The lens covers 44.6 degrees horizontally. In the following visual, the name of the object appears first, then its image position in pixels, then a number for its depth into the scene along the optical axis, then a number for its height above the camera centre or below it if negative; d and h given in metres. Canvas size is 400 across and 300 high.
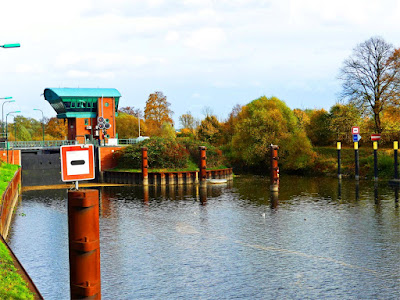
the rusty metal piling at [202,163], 59.88 -0.72
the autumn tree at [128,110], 153.38 +15.62
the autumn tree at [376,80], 72.94 +10.88
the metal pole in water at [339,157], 66.29 -0.65
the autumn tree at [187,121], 143.50 +10.97
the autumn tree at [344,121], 79.94 +5.28
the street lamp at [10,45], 25.28 +6.13
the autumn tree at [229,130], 98.06 +5.53
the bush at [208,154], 72.69 +0.51
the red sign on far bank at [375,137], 58.94 +1.78
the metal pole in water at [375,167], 59.46 -1.89
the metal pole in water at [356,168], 63.03 -2.05
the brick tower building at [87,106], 86.88 +9.78
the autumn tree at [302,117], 89.78 +7.33
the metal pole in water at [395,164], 55.56 -1.56
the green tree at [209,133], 102.56 +5.20
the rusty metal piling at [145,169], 64.12 -1.31
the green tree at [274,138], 74.75 +2.66
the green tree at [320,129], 85.62 +4.45
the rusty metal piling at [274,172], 49.97 -1.81
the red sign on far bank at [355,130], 63.56 +2.91
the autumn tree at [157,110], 127.81 +12.81
